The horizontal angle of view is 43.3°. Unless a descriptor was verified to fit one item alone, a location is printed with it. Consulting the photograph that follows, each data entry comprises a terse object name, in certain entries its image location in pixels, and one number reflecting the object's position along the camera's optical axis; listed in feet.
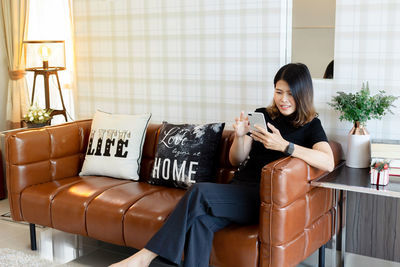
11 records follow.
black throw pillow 9.96
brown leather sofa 7.63
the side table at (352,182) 7.77
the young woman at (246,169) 7.93
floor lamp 14.11
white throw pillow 11.04
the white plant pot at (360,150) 9.23
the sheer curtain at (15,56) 15.39
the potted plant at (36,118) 13.32
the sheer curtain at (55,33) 14.78
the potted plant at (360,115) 9.15
